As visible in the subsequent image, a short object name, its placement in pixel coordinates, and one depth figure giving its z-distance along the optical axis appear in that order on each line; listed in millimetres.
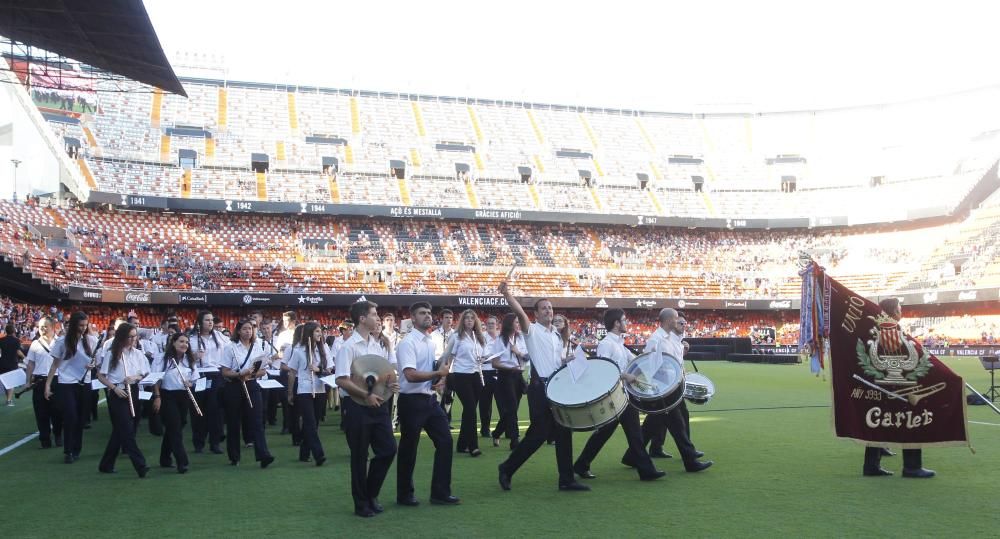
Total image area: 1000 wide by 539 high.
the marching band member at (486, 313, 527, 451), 11891
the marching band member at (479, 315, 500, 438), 13352
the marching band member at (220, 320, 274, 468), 10453
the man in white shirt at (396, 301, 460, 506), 7801
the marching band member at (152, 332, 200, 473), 10344
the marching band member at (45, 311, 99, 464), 10820
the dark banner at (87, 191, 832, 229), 45656
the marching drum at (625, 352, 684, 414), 9016
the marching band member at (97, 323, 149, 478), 9734
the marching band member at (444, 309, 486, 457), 11547
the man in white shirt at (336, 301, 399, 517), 7656
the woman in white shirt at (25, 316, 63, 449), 12812
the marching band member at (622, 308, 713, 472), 9492
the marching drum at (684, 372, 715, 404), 11180
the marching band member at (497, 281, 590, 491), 8617
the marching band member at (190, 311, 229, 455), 11219
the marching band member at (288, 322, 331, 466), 10477
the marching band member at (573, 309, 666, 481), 9009
